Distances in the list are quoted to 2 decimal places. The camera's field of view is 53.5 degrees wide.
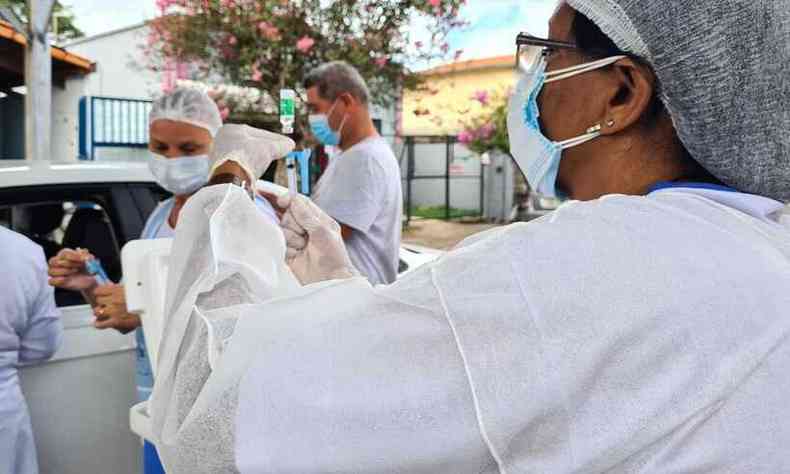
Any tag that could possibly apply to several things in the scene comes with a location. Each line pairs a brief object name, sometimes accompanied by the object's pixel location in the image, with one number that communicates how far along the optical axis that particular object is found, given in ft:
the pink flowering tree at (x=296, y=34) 24.09
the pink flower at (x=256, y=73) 25.35
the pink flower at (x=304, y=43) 23.24
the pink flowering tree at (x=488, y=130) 43.15
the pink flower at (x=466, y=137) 44.78
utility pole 15.70
